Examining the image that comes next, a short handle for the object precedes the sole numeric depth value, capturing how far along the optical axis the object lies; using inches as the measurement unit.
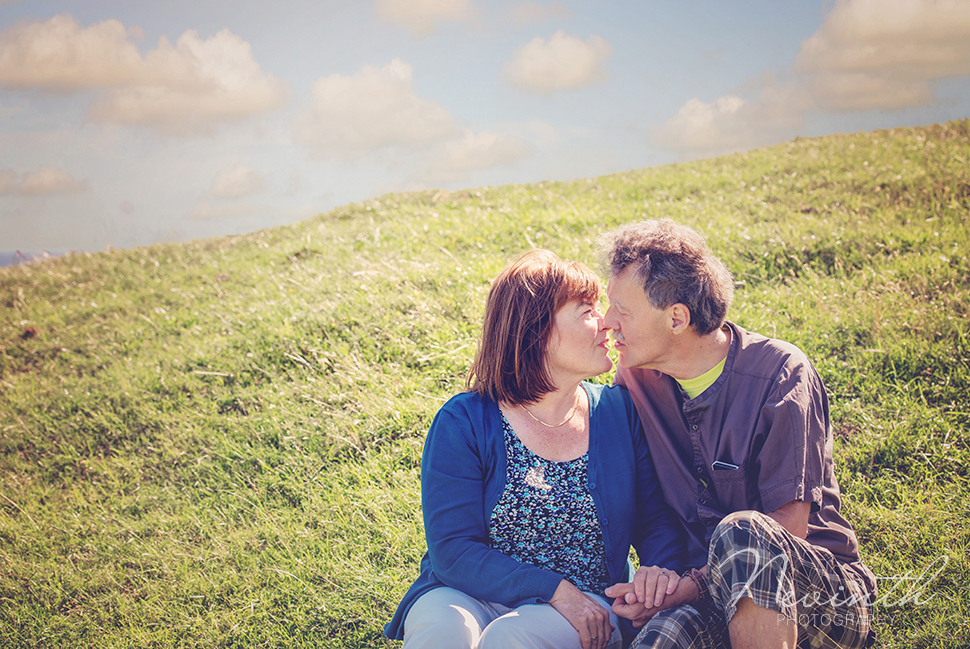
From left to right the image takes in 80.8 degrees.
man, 90.6
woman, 104.0
